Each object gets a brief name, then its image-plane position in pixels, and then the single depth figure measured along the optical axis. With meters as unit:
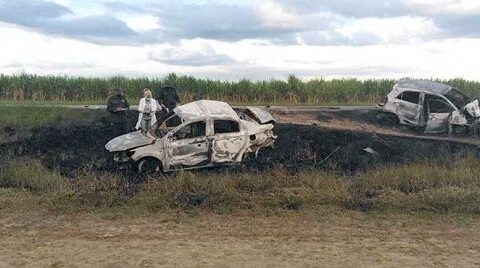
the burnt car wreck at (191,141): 14.77
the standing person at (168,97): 18.69
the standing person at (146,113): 16.19
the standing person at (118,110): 19.09
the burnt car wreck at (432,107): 20.48
